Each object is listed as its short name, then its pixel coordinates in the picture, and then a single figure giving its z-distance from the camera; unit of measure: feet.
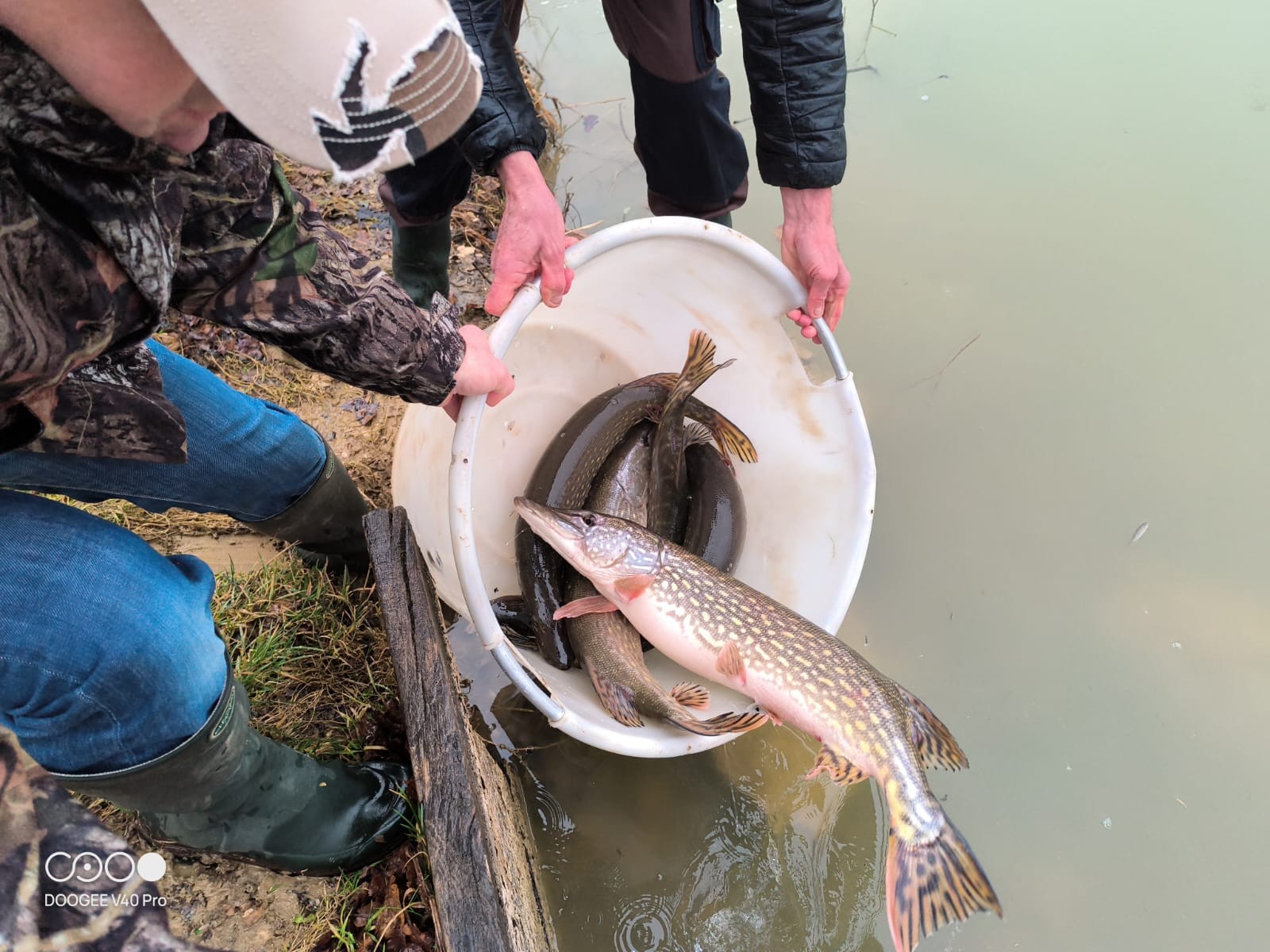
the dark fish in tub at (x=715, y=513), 7.10
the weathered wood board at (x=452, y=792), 4.19
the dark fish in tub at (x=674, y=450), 6.78
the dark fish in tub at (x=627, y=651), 5.81
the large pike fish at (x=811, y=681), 5.15
